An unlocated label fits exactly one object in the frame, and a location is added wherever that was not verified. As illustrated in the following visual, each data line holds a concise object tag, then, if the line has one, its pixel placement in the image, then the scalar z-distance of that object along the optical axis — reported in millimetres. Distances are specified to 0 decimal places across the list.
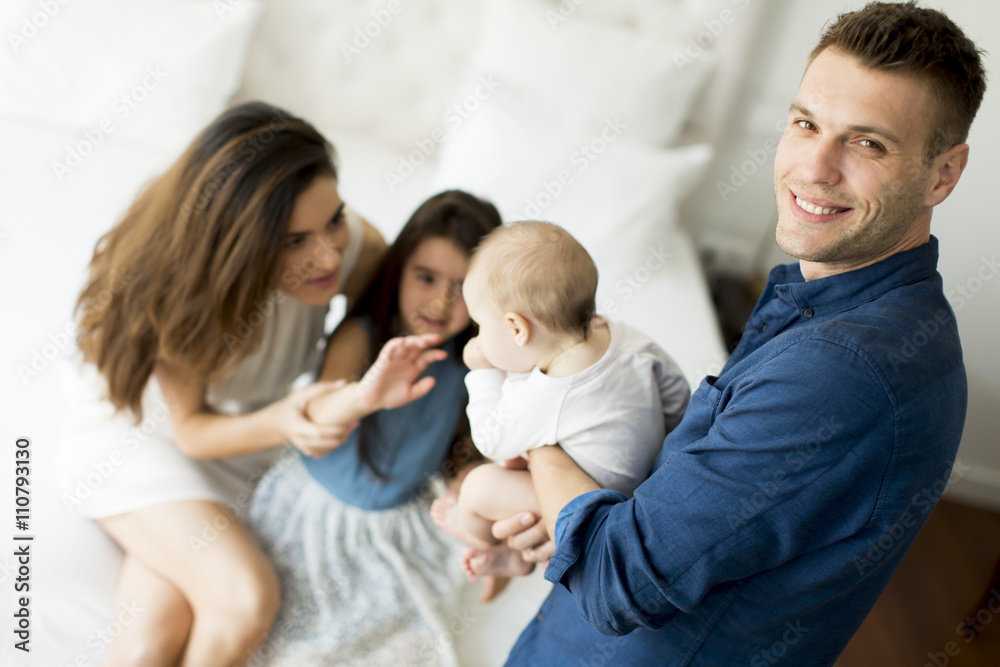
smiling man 729
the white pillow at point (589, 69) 2348
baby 1026
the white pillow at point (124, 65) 2420
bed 2236
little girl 1347
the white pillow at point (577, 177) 2242
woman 1318
